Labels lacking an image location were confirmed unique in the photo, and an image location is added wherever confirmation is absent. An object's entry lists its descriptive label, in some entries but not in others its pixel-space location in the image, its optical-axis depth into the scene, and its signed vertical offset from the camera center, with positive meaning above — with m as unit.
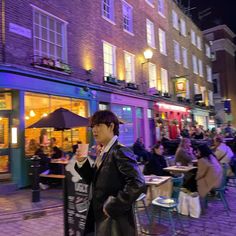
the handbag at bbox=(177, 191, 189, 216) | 6.18 -1.41
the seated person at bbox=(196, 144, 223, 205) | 6.26 -0.81
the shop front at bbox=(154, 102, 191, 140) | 20.17 +1.30
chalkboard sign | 4.12 -0.85
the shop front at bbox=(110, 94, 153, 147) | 16.14 +1.28
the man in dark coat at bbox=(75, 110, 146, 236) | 2.33 -0.39
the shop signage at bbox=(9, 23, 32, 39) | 10.01 +3.89
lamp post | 17.61 +4.86
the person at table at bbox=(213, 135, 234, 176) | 8.80 -0.54
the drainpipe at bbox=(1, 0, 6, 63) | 9.65 +3.56
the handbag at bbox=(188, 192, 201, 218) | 6.03 -1.43
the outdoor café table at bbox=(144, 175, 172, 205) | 5.70 -1.05
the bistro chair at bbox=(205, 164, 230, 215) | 6.46 -1.20
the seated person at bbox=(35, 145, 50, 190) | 9.84 -0.69
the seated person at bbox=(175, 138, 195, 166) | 8.34 -0.55
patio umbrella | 9.12 +0.65
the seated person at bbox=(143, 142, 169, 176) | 6.92 -0.61
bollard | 7.58 -0.96
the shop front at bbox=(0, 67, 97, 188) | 9.79 +0.94
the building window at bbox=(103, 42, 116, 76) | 15.36 +4.21
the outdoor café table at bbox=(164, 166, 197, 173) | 7.20 -0.79
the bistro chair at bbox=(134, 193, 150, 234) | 5.34 -1.60
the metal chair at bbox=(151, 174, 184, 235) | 5.02 -1.15
